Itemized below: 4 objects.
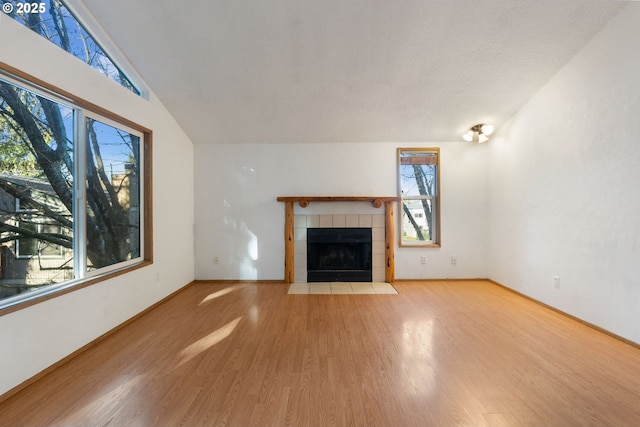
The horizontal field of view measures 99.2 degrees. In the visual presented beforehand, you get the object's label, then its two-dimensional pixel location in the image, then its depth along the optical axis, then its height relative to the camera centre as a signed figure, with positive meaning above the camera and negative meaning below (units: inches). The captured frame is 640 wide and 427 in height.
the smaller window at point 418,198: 175.6 +10.4
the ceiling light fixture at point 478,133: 155.7 +47.0
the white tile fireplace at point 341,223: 170.7 -5.6
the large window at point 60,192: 72.9 +7.5
